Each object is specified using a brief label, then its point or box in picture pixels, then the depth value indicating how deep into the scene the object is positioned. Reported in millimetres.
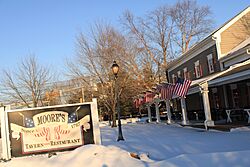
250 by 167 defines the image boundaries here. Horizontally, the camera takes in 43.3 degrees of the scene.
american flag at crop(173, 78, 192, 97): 17361
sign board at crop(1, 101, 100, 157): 10789
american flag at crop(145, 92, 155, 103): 27144
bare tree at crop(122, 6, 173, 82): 37781
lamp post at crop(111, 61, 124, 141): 14969
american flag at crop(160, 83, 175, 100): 19672
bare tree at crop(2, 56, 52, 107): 36062
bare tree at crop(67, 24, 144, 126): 30764
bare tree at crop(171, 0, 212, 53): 43219
